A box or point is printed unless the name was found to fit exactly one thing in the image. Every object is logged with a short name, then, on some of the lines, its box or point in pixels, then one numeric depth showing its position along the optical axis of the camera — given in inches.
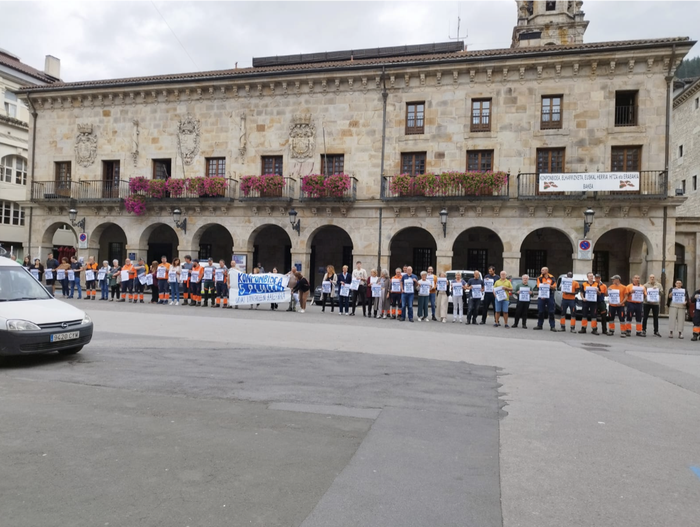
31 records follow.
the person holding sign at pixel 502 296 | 649.0
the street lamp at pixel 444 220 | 896.2
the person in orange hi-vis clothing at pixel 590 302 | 605.0
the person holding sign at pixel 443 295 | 687.1
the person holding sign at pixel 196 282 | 779.4
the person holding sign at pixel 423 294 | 680.4
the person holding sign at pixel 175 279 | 783.1
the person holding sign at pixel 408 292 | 674.2
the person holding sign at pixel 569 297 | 617.9
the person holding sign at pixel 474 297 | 666.2
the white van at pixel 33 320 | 295.7
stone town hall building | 892.6
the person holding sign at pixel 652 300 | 604.4
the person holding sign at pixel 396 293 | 692.1
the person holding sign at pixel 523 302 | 634.2
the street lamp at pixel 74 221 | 1090.7
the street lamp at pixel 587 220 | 813.8
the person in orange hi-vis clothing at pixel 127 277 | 800.9
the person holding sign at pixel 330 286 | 763.4
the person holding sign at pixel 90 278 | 866.8
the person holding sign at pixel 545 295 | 620.1
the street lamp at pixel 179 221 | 1001.5
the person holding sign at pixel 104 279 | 842.2
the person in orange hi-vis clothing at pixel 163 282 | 788.0
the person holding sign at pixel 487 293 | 675.4
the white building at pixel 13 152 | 1440.7
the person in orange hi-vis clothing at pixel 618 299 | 599.5
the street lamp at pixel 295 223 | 965.2
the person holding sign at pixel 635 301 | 596.1
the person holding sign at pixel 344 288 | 738.2
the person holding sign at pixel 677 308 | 598.5
